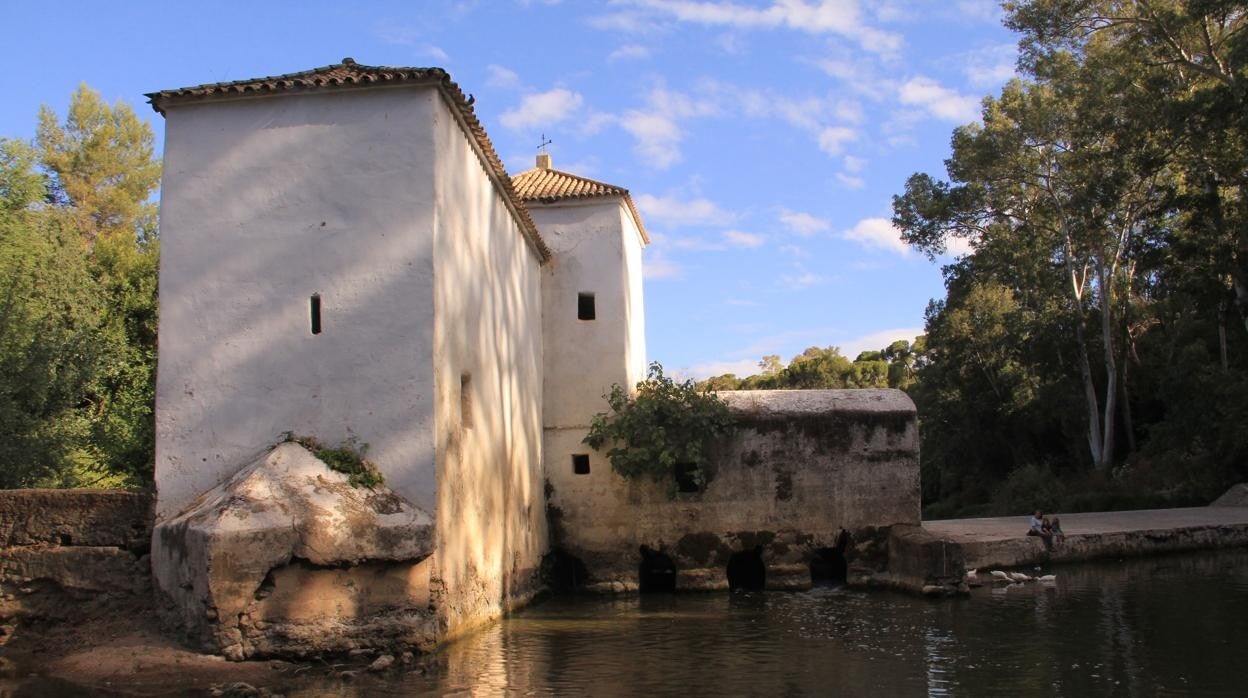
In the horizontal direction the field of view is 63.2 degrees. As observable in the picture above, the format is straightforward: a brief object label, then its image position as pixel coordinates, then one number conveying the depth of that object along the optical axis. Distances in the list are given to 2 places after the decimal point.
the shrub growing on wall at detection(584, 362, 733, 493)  17.02
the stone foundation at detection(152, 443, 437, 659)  9.70
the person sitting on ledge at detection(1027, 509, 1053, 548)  18.81
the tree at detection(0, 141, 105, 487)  17.58
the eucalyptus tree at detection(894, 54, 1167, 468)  29.31
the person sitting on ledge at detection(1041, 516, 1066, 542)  18.95
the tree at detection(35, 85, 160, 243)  32.88
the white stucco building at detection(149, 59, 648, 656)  11.45
